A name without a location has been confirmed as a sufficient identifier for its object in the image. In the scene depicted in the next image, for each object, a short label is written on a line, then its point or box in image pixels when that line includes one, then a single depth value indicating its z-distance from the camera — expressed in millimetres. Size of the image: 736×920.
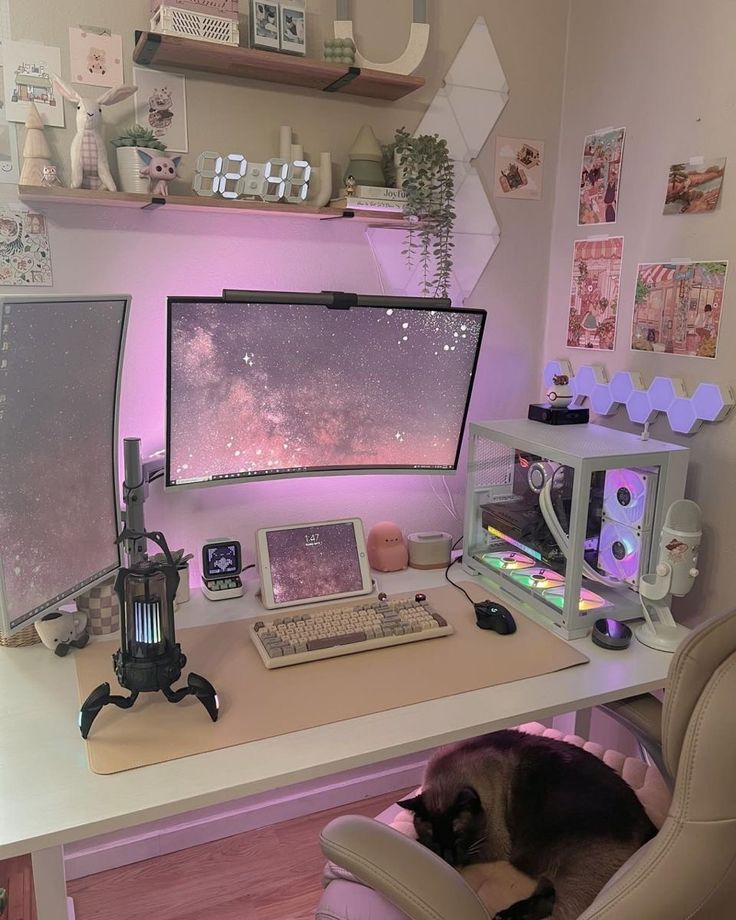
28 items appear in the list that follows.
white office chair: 784
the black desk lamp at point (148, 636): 1231
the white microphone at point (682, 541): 1495
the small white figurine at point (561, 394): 1839
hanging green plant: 1744
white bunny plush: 1493
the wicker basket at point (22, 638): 1470
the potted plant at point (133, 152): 1526
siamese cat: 1202
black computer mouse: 1544
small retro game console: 1734
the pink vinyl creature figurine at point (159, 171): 1534
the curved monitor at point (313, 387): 1605
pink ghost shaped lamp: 1905
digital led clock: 1603
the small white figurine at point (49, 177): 1490
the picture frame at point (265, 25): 1590
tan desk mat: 1176
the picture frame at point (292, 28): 1612
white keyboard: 1427
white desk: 1010
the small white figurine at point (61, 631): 1437
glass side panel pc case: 1542
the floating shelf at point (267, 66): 1486
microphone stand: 1506
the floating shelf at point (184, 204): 1477
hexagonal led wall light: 1621
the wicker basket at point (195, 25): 1463
